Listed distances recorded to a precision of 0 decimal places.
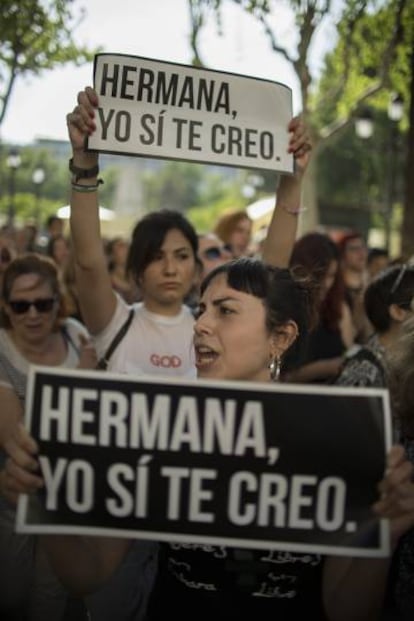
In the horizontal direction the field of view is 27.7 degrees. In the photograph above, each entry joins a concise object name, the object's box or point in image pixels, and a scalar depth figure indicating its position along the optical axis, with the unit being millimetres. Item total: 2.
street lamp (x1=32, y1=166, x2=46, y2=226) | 28098
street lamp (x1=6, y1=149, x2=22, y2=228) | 21895
